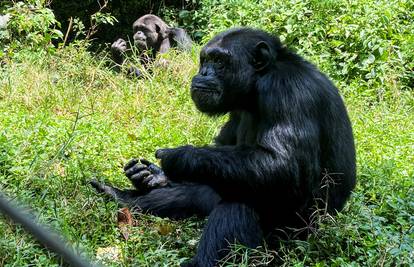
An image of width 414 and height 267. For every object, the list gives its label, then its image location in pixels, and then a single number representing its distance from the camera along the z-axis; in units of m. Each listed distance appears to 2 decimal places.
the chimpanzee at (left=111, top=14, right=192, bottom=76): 11.30
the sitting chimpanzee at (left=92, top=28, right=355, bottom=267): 3.98
